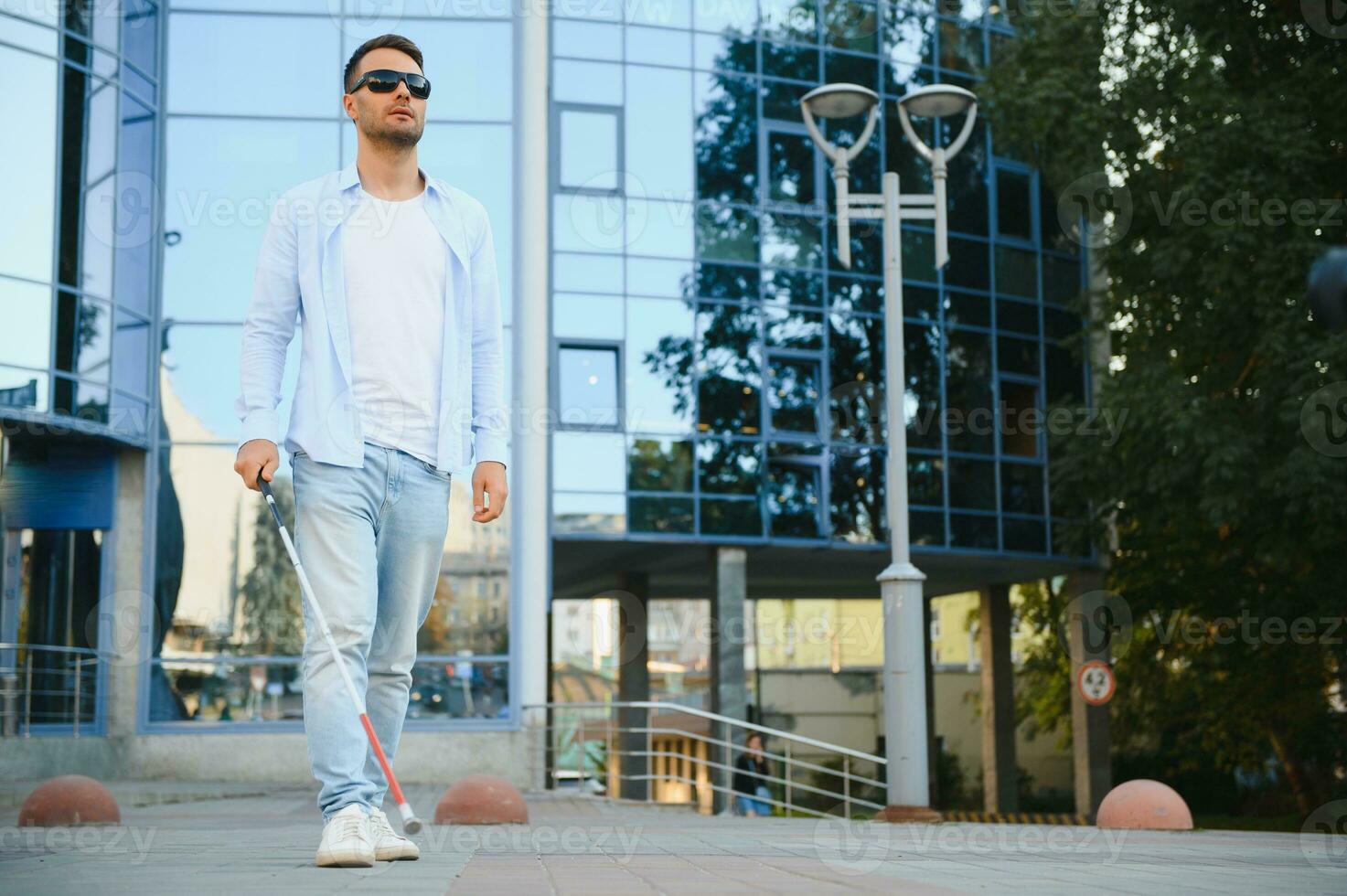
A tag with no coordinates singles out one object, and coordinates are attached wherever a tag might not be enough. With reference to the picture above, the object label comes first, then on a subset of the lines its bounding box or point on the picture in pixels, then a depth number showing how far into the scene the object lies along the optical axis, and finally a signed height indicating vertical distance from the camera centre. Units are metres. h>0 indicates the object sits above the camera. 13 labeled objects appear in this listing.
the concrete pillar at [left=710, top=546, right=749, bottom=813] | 25.47 -0.34
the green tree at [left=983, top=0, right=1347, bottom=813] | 20.33 +3.78
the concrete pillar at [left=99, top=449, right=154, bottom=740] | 19.75 +0.05
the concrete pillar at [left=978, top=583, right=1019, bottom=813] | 31.22 -2.31
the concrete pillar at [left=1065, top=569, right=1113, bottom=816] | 29.17 -1.99
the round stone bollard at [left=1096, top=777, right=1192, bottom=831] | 10.41 -1.32
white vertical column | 21.08 +3.16
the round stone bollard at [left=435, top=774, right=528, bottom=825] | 10.38 -1.27
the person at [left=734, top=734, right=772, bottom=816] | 21.64 -2.53
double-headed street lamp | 12.50 +1.21
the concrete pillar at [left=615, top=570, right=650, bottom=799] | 30.16 -0.83
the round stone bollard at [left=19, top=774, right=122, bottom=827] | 9.64 -1.18
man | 4.77 +0.67
